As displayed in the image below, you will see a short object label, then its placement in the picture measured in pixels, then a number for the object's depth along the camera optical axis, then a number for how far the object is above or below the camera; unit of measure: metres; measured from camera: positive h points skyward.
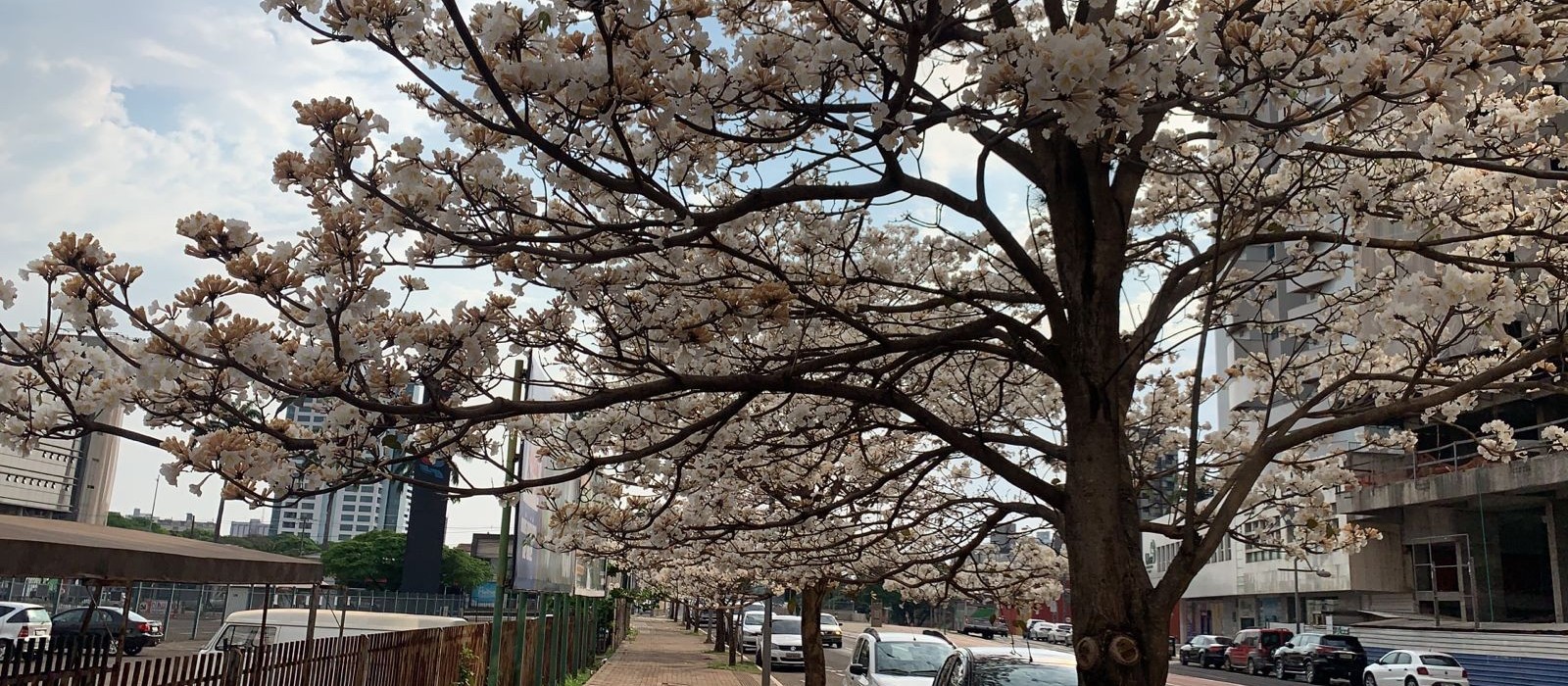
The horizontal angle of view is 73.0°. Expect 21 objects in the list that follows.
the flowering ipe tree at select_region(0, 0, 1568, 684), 3.48 +1.51
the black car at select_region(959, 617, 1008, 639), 66.94 -3.12
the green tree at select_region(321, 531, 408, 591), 72.38 -0.35
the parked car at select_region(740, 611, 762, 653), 35.94 -2.10
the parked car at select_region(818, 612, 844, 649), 44.39 -2.46
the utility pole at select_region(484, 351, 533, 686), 10.74 -0.13
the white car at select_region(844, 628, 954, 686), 13.43 -1.05
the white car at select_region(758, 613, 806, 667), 31.44 -2.21
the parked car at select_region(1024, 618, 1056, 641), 59.19 -2.57
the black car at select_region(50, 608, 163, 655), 21.34 -1.71
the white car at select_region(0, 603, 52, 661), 21.22 -1.59
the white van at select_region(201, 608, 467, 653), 11.95 -0.79
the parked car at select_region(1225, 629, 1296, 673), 38.19 -2.07
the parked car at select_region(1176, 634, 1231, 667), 43.41 -2.48
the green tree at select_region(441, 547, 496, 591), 76.88 -0.77
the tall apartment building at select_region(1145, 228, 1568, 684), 27.94 +1.46
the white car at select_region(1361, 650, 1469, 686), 25.56 -1.71
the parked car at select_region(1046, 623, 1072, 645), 55.75 -2.60
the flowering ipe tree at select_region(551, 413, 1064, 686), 6.31 +0.56
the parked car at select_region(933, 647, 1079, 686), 9.46 -0.77
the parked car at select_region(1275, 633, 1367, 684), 31.42 -1.84
